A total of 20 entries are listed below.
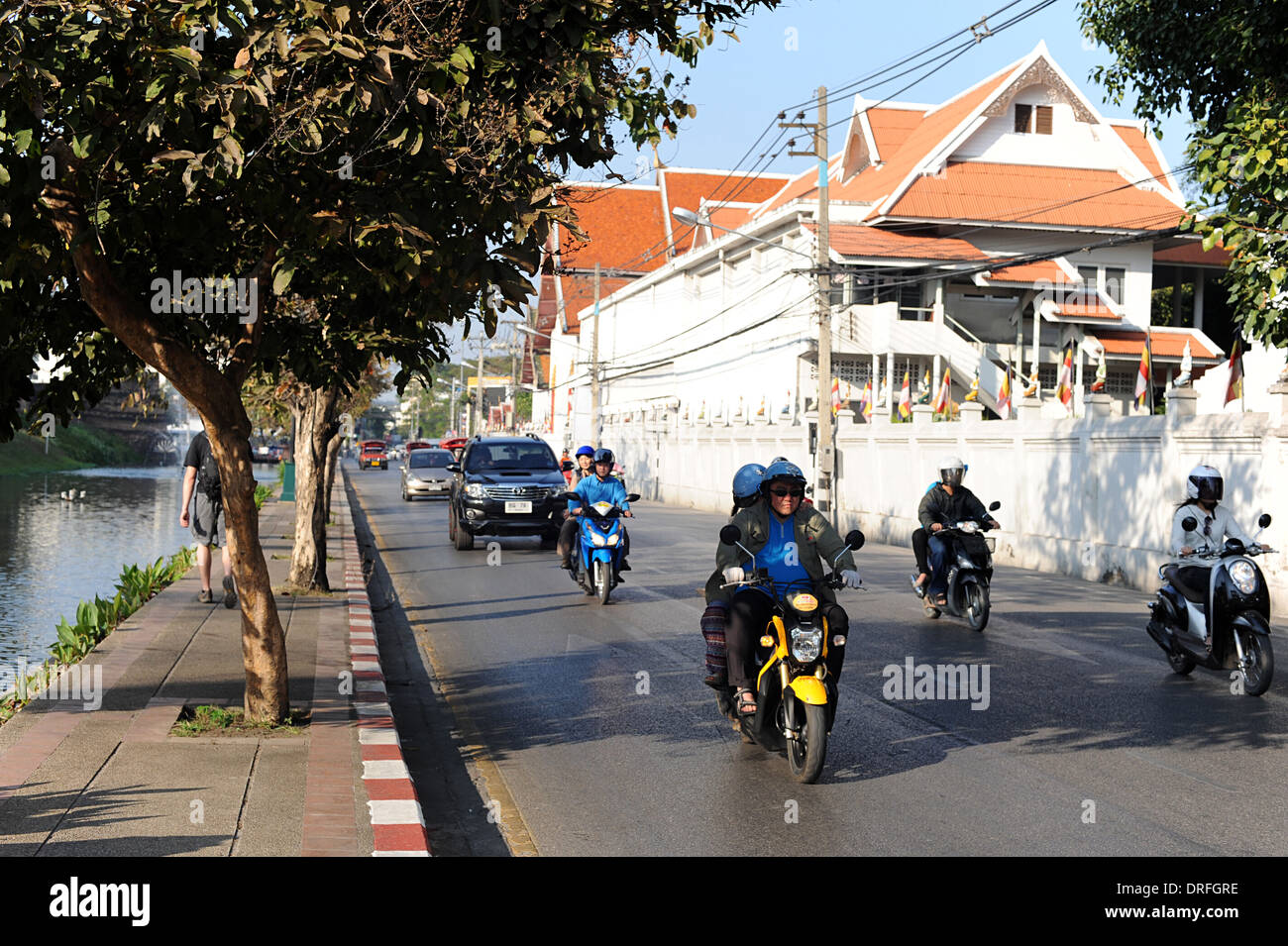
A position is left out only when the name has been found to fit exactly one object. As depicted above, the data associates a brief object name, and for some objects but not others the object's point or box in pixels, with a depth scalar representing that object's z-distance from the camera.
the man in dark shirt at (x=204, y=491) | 13.49
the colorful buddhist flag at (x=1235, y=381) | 20.64
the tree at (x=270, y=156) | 5.86
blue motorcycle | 15.62
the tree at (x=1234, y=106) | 13.04
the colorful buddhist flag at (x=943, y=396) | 32.69
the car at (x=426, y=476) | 42.00
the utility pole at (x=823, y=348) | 28.22
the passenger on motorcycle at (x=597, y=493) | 15.99
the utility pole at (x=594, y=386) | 51.67
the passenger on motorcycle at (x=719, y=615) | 7.88
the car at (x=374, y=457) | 84.12
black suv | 23.55
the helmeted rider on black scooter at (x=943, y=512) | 14.04
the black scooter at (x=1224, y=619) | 10.08
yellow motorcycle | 7.14
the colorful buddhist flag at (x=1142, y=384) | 26.31
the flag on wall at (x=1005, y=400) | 29.44
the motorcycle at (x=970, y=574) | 13.43
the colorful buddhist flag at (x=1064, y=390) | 28.72
